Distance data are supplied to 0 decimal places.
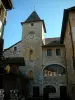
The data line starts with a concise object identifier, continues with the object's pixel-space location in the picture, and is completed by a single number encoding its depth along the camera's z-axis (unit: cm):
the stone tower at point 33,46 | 1452
